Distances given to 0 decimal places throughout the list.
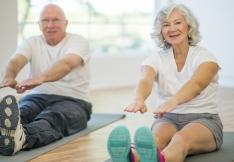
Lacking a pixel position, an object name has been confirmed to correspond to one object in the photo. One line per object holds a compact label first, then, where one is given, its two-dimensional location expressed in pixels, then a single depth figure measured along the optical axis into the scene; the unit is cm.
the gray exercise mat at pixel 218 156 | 255
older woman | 252
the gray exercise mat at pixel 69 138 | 283
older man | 326
